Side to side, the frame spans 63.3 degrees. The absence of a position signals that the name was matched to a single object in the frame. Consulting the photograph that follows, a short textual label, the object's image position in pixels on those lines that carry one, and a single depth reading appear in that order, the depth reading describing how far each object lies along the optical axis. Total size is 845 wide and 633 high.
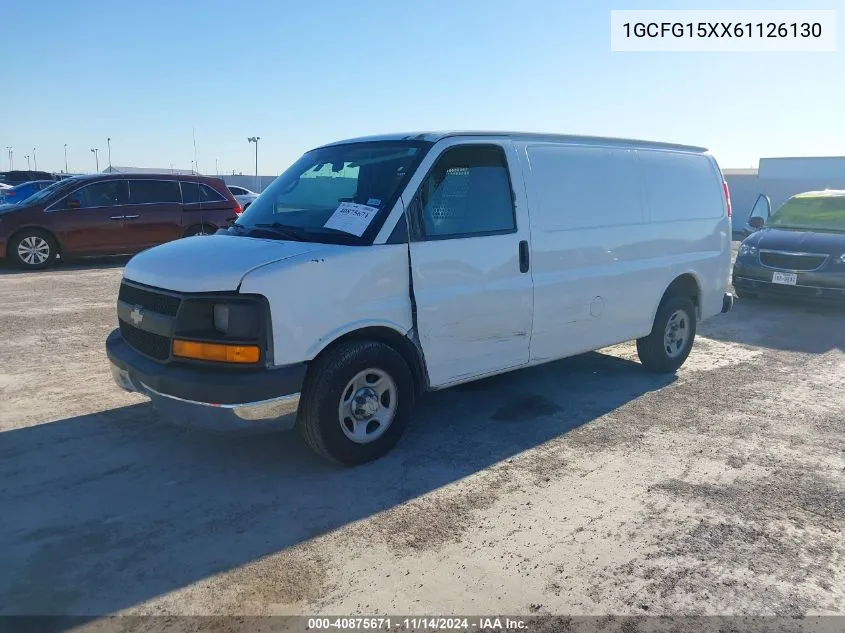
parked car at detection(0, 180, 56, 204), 16.19
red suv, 12.13
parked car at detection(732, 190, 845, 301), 9.65
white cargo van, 3.79
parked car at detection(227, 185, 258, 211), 24.50
